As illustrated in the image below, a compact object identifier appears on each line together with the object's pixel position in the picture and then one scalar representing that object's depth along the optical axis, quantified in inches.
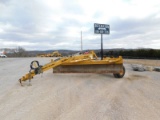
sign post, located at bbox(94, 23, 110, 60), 296.2
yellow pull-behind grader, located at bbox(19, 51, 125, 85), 188.0
